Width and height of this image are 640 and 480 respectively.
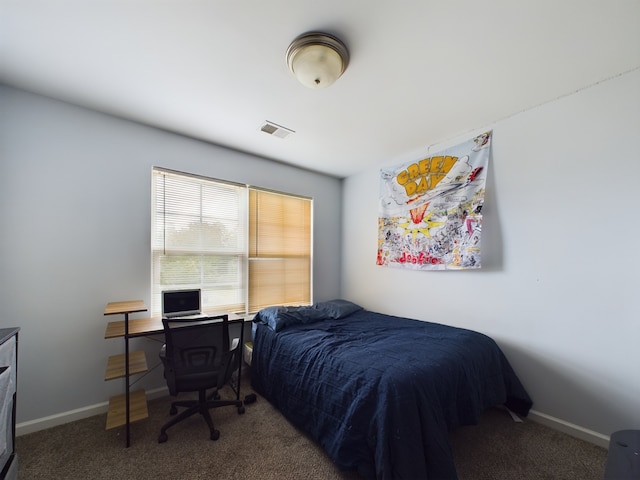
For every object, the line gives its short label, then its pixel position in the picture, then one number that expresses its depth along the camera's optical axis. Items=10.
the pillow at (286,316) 2.50
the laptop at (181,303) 2.31
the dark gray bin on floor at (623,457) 1.23
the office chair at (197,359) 1.87
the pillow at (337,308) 2.96
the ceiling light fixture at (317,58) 1.49
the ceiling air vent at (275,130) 2.44
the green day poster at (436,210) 2.42
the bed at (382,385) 1.35
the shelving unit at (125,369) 1.83
